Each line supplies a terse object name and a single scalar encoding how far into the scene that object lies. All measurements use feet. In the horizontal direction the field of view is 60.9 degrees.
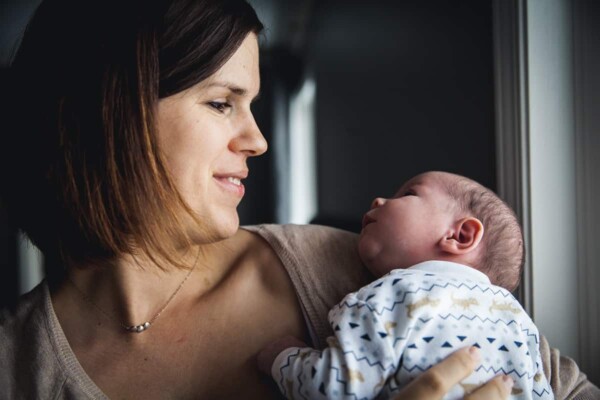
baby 2.54
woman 3.25
